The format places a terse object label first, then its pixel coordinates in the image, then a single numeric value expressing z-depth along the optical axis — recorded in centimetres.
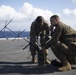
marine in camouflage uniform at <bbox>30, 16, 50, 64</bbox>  655
